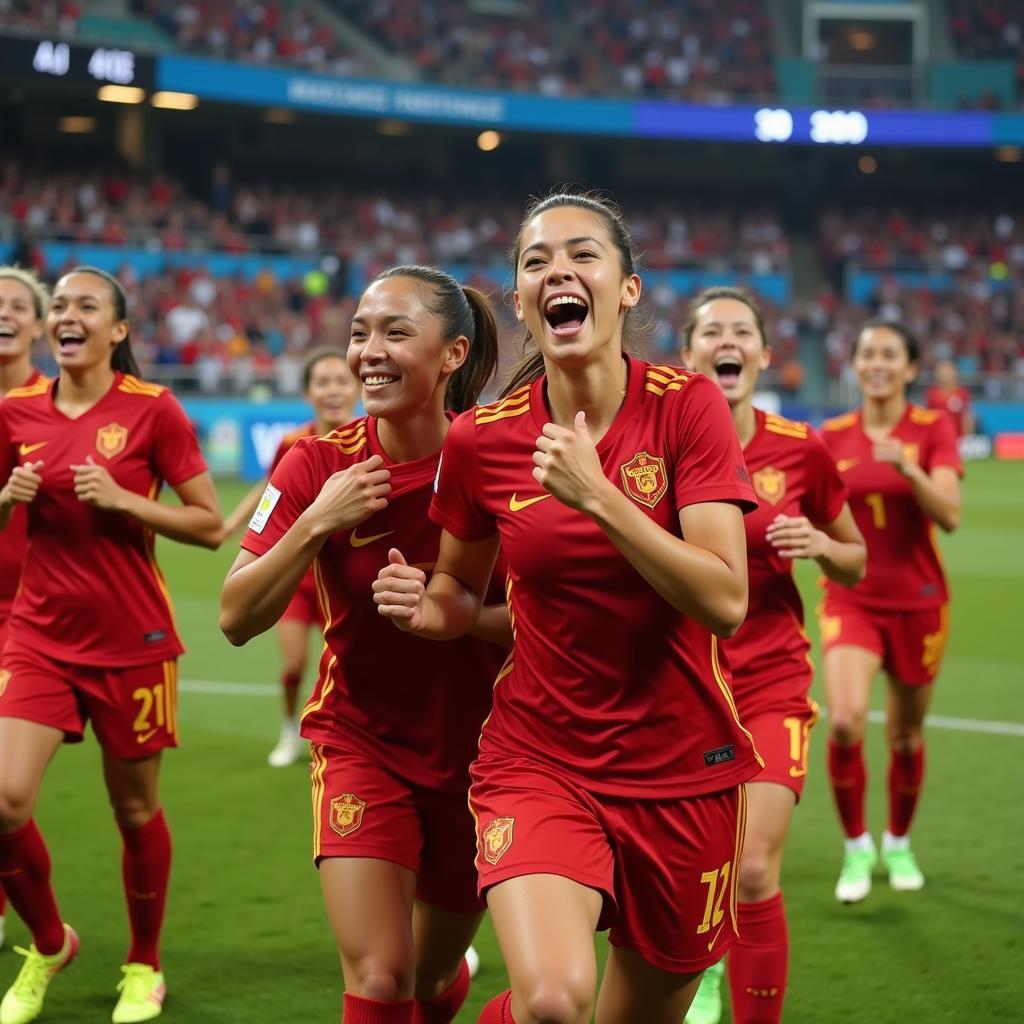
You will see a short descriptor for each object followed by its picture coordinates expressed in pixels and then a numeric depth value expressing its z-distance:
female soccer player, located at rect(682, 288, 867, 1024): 4.29
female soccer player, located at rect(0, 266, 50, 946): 5.57
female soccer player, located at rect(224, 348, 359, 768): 7.76
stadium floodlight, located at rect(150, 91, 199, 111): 34.03
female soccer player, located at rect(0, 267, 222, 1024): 4.79
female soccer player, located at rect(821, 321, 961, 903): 6.11
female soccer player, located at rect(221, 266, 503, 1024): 3.66
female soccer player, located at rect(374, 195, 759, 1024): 3.21
